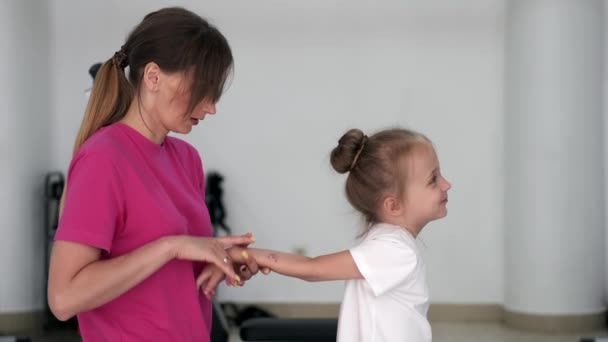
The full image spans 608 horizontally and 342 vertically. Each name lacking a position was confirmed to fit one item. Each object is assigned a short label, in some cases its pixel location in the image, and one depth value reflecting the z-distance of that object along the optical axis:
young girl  2.00
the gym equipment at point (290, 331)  2.25
